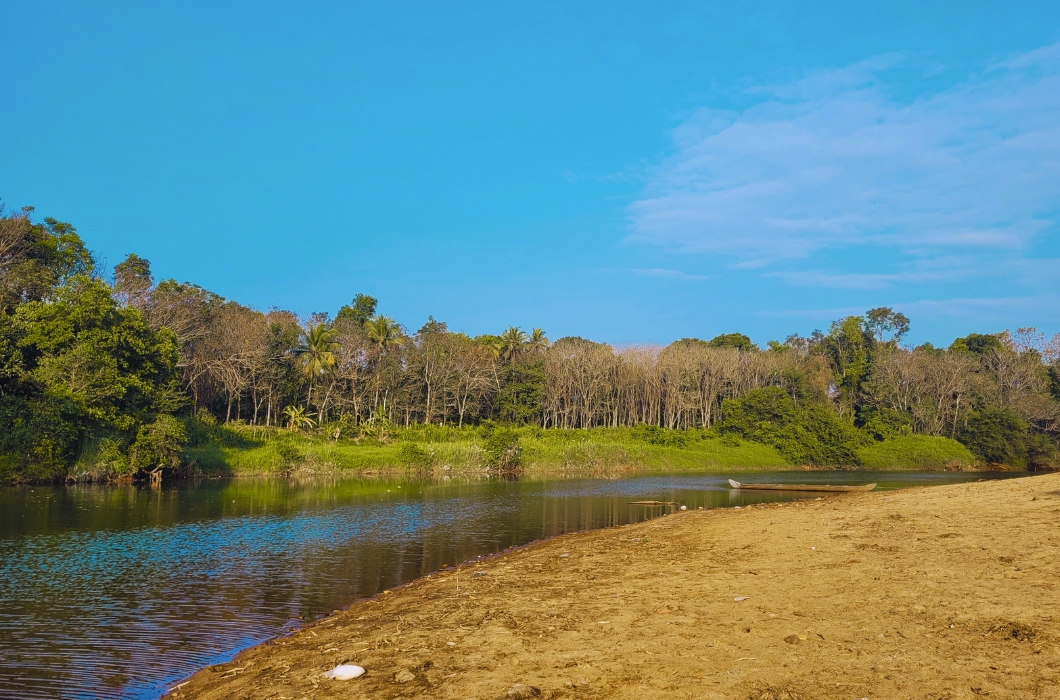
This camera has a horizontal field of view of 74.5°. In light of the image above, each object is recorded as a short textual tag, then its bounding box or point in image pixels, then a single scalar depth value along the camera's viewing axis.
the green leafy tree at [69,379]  33.56
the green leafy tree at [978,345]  85.81
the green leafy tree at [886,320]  93.56
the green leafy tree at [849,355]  84.94
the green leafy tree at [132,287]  47.81
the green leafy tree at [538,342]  83.56
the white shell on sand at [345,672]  6.91
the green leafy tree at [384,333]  71.50
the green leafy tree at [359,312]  75.54
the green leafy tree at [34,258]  40.56
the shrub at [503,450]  47.78
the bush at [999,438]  67.19
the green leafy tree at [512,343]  82.31
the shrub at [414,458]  46.38
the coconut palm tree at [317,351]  61.84
